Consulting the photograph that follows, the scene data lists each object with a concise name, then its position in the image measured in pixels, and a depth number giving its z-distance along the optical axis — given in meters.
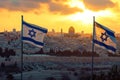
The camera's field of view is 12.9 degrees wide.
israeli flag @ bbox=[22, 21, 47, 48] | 35.91
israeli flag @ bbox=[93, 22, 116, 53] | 35.97
